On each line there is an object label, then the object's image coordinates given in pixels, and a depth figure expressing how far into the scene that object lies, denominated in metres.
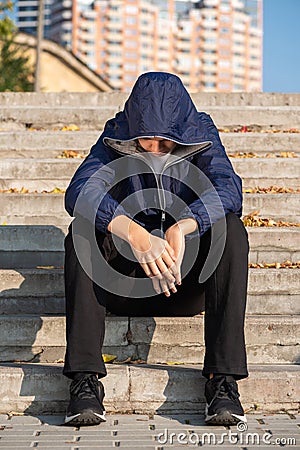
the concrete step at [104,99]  16.03
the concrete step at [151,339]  7.91
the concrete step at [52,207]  11.03
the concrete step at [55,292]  8.75
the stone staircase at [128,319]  7.27
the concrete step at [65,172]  12.34
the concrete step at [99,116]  15.13
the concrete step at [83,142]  13.89
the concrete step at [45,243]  10.00
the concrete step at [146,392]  7.26
